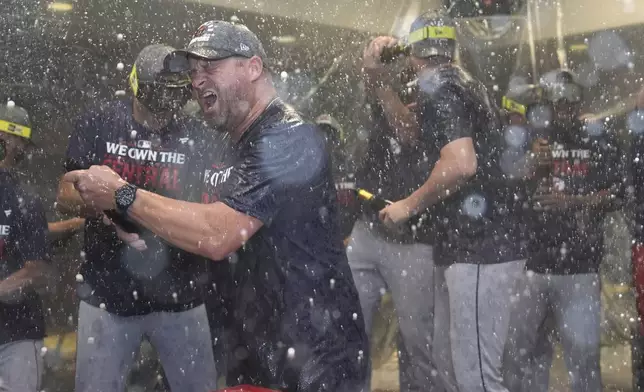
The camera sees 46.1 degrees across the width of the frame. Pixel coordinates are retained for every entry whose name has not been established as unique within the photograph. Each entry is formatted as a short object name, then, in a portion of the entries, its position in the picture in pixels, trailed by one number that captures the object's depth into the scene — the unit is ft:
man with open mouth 7.50
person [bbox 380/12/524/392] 10.98
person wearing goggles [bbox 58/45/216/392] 10.39
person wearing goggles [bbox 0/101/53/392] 10.77
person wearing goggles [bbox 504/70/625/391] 12.48
